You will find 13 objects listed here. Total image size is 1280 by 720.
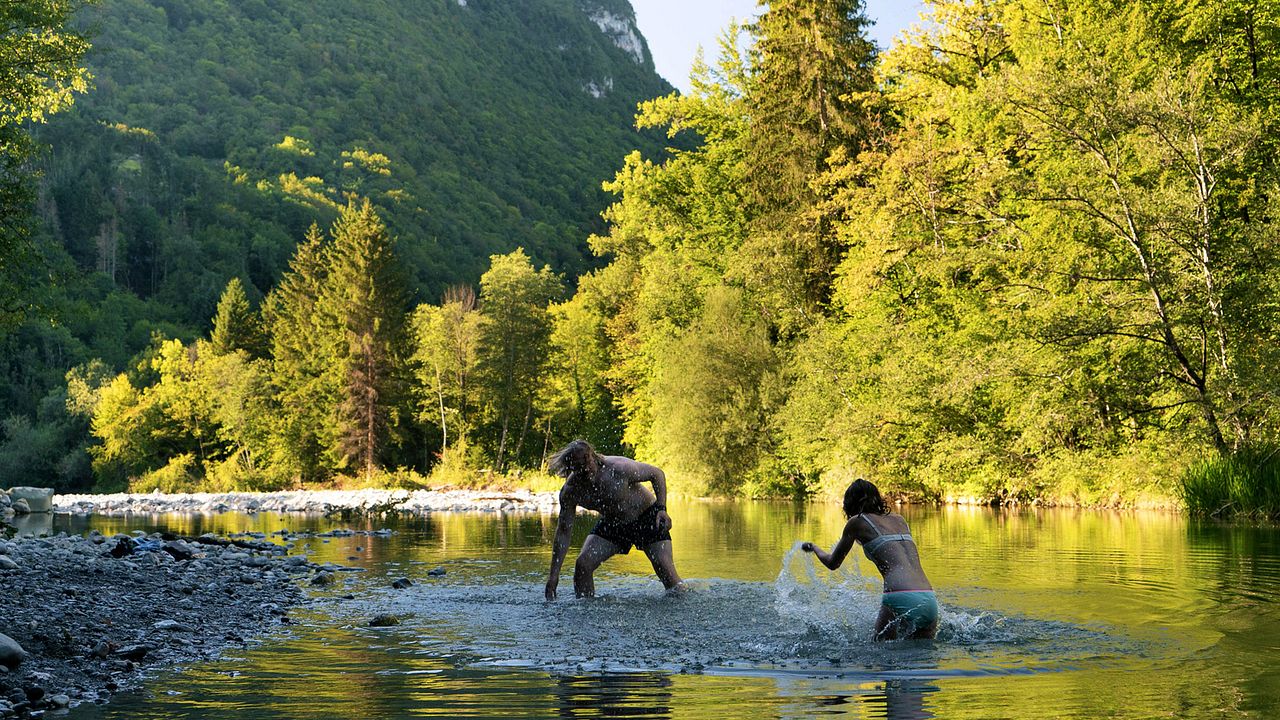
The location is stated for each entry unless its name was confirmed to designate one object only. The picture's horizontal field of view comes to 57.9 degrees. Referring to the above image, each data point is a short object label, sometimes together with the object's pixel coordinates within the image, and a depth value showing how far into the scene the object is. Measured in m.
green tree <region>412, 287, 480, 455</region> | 67.69
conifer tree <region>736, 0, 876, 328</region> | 42.69
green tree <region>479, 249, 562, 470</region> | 65.62
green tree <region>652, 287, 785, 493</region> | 42.28
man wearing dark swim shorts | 11.67
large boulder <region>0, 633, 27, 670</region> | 7.50
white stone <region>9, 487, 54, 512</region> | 42.69
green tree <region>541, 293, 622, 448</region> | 71.31
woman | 8.98
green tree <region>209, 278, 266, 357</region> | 79.25
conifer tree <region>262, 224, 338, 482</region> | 67.69
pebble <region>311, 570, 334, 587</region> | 13.97
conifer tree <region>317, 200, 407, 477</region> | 63.59
